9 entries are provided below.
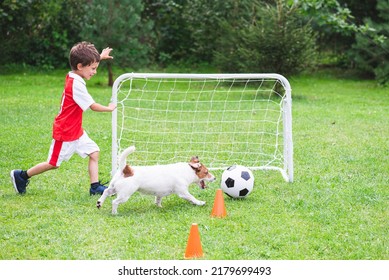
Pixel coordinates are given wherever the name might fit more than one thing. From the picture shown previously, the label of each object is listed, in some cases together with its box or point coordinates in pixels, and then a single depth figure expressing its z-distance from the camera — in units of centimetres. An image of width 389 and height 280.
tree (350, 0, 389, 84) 2832
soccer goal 1270
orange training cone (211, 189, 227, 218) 1013
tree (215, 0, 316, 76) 2414
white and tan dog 1015
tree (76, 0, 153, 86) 2726
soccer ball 1111
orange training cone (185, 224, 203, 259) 832
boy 1099
